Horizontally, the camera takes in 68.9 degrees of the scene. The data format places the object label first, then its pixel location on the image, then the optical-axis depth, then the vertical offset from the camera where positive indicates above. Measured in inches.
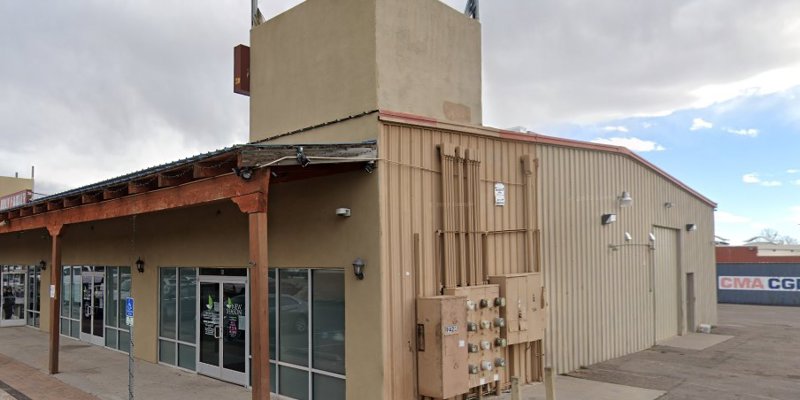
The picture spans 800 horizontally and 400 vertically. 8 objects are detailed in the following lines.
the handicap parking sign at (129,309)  363.1 -48.8
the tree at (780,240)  3436.5 -107.0
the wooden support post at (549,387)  333.4 -92.7
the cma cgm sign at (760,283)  1120.8 -121.8
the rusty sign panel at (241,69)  503.2 +138.8
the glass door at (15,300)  871.6 -101.7
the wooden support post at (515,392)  312.0 -89.0
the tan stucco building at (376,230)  332.8 -2.2
